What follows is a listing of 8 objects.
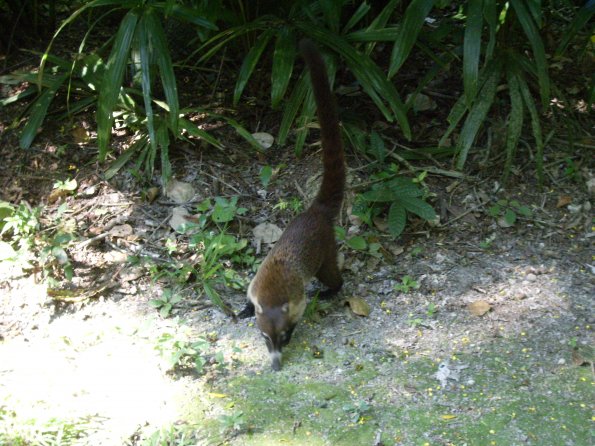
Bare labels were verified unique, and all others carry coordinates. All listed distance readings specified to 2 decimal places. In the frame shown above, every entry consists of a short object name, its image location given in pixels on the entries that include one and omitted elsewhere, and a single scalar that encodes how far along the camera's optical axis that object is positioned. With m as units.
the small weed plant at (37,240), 3.80
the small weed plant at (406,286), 3.71
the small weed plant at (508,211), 4.02
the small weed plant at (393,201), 3.82
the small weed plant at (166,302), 3.59
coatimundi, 3.28
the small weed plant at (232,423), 2.86
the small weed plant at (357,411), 2.91
